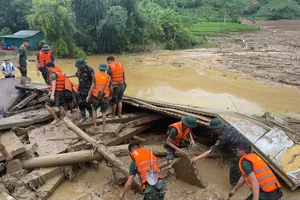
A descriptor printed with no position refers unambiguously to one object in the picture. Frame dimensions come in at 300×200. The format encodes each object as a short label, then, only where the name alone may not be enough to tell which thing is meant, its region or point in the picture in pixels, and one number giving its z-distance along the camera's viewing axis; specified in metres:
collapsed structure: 4.90
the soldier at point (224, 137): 4.76
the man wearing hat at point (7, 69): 9.08
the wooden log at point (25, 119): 6.16
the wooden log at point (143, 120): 6.87
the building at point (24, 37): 23.48
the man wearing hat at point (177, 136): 4.71
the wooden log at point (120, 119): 6.53
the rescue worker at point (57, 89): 6.36
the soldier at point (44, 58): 7.69
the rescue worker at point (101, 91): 5.95
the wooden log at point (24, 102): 7.53
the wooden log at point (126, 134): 6.10
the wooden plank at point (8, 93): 7.61
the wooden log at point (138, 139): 6.85
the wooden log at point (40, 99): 8.00
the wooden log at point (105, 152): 4.76
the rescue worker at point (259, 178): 3.48
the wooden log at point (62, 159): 5.05
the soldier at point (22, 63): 8.01
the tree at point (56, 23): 20.19
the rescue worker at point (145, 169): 3.85
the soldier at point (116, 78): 6.53
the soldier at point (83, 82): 6.53
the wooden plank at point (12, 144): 4.88
